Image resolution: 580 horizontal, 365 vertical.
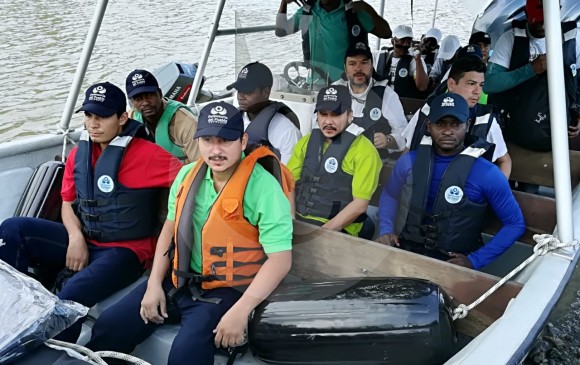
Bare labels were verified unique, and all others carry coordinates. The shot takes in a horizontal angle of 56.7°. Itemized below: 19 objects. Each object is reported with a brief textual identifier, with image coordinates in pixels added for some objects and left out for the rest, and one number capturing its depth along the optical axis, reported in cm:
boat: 146
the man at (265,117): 213
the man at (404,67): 477
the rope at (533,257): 167
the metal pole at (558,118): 175
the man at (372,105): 245
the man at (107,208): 227
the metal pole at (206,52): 381
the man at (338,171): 223
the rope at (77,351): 129
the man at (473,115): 264
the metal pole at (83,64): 301
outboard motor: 477
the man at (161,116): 284
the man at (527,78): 289
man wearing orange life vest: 178
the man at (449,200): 214
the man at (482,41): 405
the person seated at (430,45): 575
